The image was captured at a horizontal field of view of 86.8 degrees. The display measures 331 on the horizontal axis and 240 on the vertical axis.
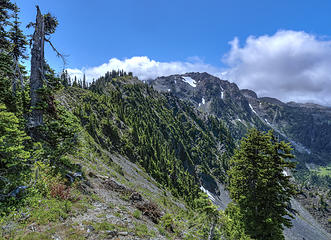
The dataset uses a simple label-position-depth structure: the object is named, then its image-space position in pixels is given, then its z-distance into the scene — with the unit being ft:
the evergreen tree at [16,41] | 47.39
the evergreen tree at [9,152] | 25.68
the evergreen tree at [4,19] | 47.26
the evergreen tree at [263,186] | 55.98
